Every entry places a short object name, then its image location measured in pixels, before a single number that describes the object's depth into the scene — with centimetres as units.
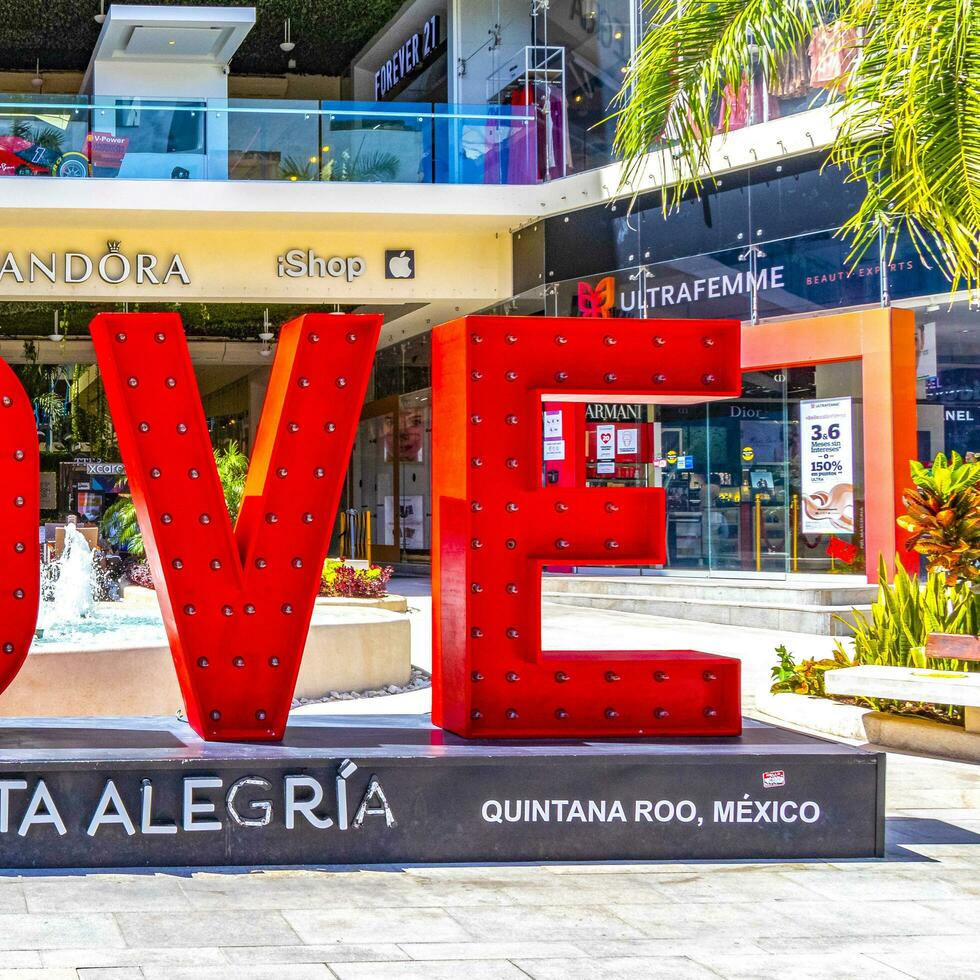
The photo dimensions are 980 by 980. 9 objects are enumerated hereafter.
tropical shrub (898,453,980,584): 909
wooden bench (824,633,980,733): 802
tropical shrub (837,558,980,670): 918
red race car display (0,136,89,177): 2138
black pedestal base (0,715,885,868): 529
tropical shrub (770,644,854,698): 991
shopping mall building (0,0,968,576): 1828
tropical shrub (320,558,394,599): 1648
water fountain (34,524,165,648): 1194
